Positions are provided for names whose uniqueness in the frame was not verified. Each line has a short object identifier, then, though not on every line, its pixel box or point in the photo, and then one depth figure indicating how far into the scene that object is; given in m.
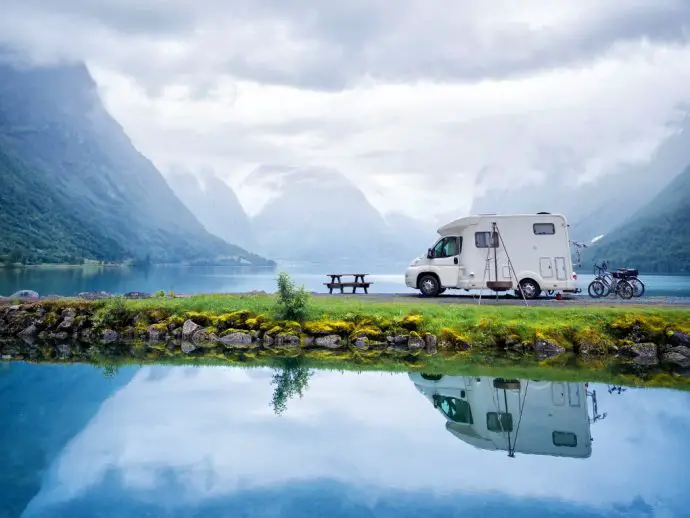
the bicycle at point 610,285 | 31.20
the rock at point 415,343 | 22.97
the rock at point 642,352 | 21.06
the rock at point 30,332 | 27.71
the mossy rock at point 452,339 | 22.64
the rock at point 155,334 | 25.72
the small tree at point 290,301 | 25.06
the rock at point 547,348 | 21.83
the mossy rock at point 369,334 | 23.86
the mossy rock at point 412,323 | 23.80
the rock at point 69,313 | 27.82
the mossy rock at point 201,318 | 26.12
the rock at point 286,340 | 24.19
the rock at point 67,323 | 27.52
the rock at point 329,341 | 23.82
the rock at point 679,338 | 21.38
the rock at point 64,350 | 23.19
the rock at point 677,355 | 20.91
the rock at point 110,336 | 26.22
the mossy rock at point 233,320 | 25.62
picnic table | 33.03
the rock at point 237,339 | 24.73
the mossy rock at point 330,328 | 24.33
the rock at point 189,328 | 25.66
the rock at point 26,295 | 32.03
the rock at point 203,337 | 25.14
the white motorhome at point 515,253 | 27.89
